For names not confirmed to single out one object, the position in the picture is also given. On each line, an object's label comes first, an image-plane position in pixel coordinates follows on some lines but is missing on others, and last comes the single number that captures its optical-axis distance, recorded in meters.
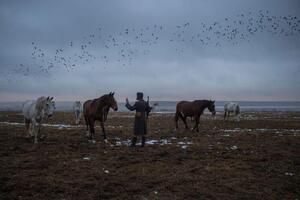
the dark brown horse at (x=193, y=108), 22.66
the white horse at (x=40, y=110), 16.38
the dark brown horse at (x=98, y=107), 16.97
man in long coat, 15.20
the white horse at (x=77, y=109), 29.14
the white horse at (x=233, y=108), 33.30
